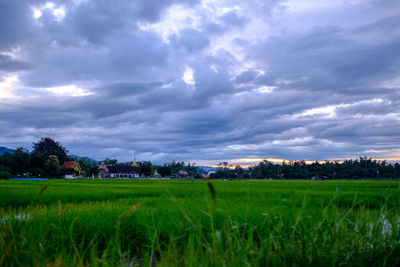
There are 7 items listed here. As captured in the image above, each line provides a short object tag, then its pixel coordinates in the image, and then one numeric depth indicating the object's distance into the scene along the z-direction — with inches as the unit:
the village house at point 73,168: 2745.6
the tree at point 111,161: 4918.8
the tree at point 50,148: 2938.0
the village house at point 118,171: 3900.1
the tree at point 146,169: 4384.8
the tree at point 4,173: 1647.3
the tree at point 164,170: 4301.2
